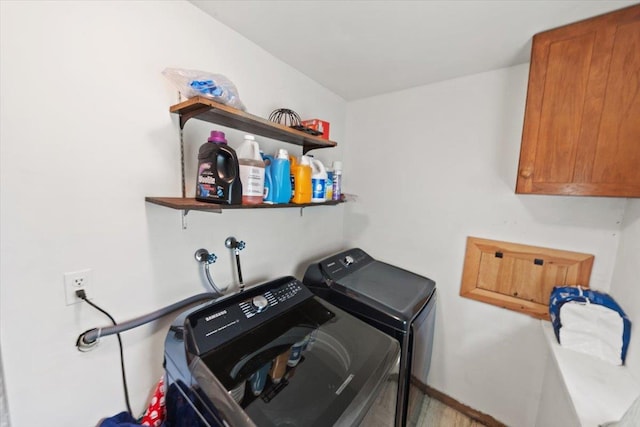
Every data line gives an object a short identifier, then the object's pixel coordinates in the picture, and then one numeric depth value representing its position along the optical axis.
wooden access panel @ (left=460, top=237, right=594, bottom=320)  1.40
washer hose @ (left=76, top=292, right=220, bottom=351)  0.89
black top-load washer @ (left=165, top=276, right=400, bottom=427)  0.71
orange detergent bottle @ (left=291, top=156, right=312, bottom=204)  1.31
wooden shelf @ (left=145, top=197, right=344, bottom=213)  0.88
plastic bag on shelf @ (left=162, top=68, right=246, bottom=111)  0.91
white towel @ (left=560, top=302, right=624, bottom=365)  1.14
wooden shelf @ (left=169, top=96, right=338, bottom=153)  0.92
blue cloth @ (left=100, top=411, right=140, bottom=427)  0.93
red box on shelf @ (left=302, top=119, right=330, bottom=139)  1.47
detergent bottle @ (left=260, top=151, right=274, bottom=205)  1.20
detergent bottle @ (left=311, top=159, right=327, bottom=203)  1.42
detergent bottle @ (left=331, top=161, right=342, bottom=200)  1.61
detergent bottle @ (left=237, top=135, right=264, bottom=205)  1.07
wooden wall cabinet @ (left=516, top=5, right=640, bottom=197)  1.00
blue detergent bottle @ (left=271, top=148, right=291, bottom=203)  1.21
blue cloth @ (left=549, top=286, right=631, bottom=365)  1.12
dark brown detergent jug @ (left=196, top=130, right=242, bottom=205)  0.95
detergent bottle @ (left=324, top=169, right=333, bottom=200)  1.49
